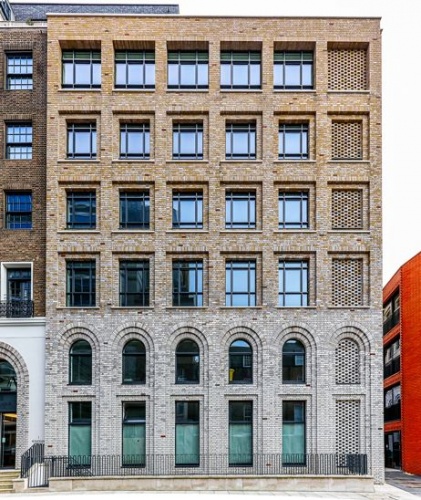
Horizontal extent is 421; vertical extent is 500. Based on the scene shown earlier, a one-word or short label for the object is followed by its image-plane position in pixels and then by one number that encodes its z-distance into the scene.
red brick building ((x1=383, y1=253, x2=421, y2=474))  42.62
